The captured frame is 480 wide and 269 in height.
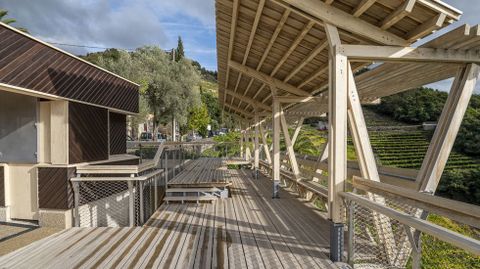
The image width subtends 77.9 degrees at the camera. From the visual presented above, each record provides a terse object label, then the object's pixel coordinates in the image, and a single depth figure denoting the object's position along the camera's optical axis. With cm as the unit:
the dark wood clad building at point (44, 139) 543
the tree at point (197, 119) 3144
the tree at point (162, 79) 2159
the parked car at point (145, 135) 4057
